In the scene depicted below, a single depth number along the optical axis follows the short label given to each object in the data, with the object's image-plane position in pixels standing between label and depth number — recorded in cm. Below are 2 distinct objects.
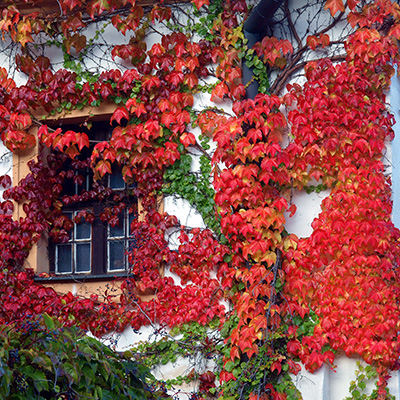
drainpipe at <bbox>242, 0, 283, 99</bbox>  1023
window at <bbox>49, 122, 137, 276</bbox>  1159
